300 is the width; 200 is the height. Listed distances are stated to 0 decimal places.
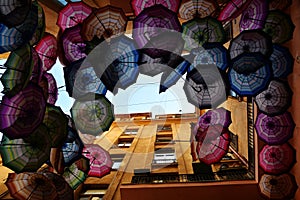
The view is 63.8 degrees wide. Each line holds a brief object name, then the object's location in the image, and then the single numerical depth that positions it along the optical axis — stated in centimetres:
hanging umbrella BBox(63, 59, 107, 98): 334
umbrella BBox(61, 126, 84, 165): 351
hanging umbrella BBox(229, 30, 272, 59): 338
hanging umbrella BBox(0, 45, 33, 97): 255
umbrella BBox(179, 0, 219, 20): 349
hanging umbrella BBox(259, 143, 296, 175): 451
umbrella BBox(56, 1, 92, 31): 362
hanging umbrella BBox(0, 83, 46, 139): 263
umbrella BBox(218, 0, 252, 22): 372
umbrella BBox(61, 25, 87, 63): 338
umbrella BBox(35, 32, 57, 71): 346
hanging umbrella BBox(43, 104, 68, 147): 301
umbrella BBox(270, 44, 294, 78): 382
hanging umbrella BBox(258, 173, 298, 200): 480
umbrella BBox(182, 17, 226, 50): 336
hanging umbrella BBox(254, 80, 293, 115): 394
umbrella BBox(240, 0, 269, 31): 369
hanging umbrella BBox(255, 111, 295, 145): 415
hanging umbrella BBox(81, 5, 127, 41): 329
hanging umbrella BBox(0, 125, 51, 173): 283
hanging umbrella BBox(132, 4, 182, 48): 313
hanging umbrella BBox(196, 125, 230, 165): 403
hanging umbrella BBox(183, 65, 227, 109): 332
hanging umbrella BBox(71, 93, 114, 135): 340
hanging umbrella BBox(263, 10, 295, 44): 385
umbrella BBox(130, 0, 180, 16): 332
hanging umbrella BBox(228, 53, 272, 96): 328
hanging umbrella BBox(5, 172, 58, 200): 322
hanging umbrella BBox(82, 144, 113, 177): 416
